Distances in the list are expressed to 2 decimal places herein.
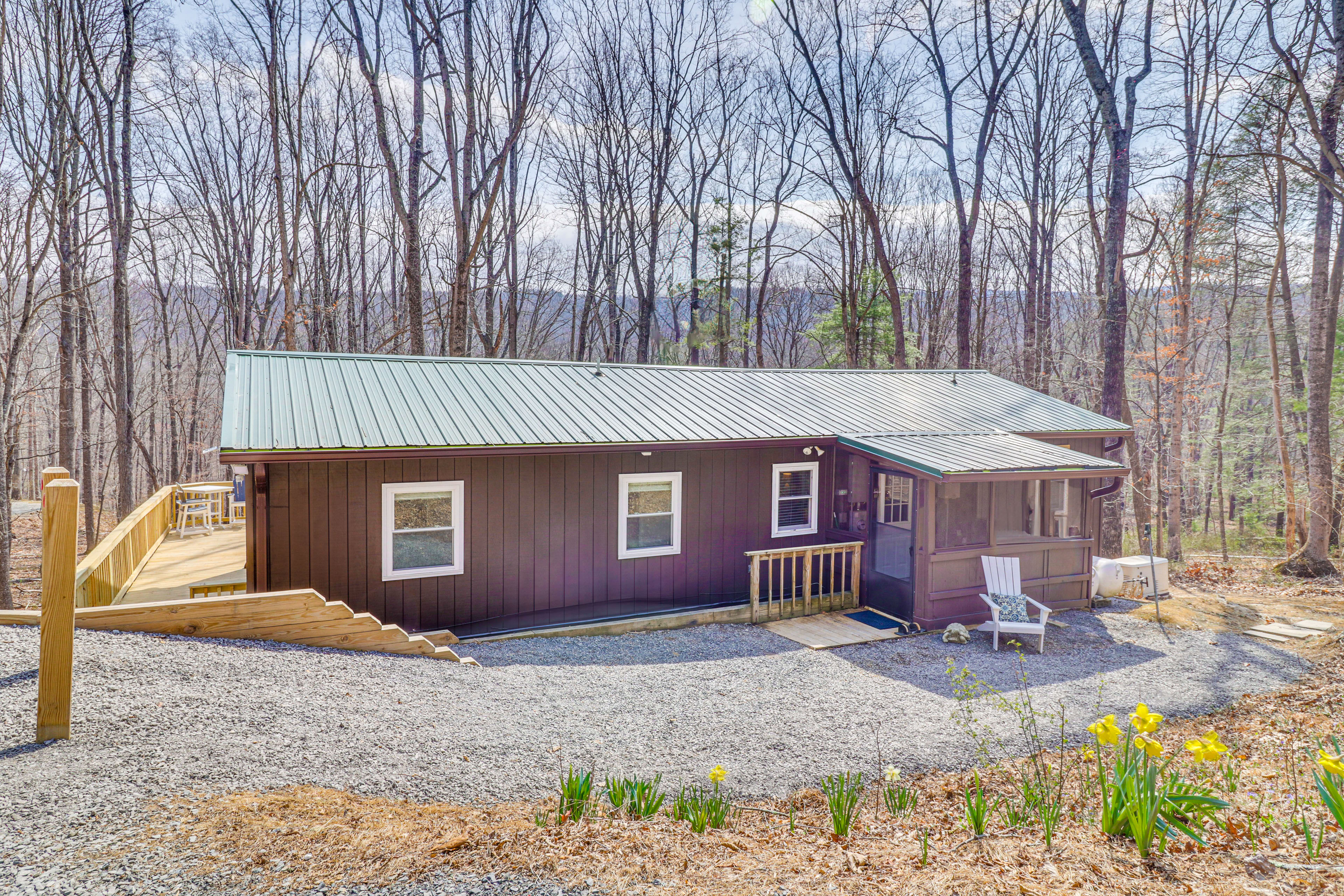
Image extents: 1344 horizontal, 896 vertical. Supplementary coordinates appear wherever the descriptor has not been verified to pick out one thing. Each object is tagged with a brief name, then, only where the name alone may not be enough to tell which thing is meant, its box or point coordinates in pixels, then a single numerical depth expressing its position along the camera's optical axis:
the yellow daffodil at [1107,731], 3.29
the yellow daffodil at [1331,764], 2.92
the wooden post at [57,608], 3.96
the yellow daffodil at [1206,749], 3.10
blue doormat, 8.98
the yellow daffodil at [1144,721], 3.22
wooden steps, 5.60
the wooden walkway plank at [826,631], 8.32
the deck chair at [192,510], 10.88
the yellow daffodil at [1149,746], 3.18
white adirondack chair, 8.98
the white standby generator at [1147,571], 11.09
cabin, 7.53
